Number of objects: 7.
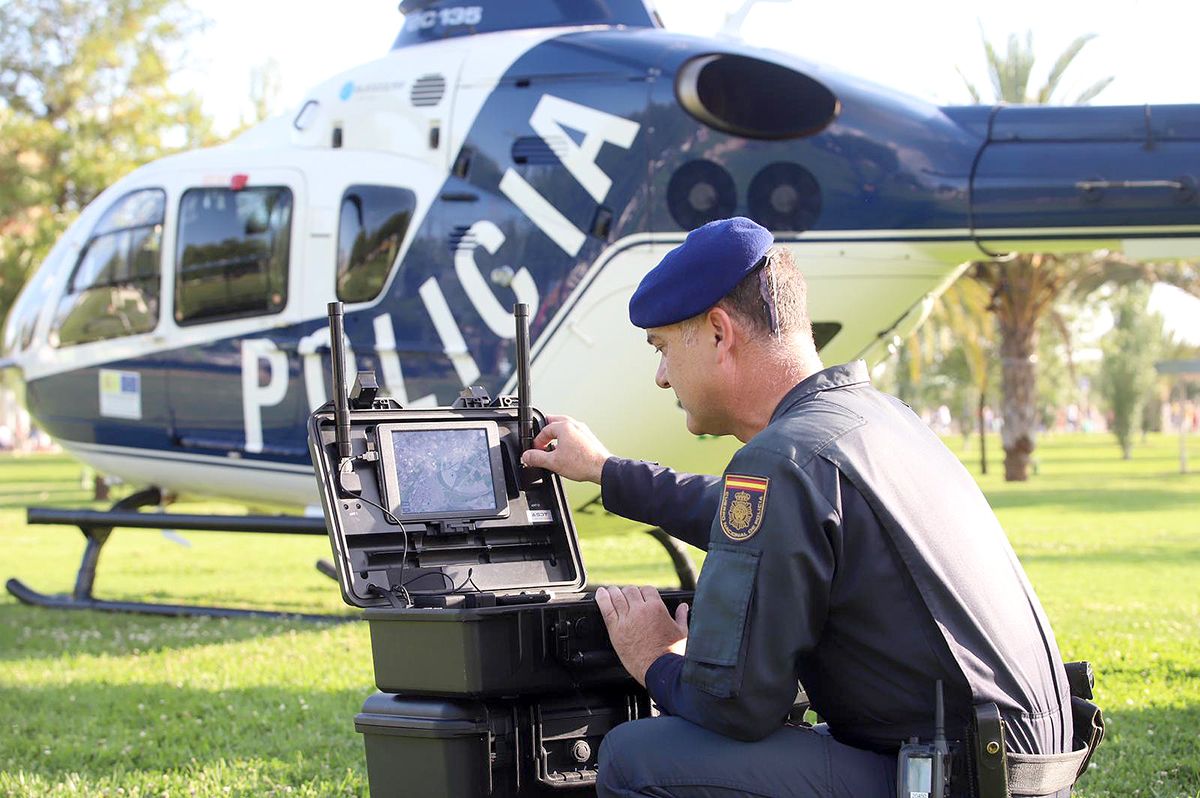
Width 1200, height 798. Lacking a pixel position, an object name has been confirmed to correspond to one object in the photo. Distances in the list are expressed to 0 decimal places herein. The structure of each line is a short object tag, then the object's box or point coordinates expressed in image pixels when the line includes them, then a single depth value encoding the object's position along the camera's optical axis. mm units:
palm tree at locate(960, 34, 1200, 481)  27719
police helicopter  6902
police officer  2307
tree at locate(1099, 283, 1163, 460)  46500
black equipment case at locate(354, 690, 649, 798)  2818
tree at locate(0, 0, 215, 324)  27750
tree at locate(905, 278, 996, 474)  18859
